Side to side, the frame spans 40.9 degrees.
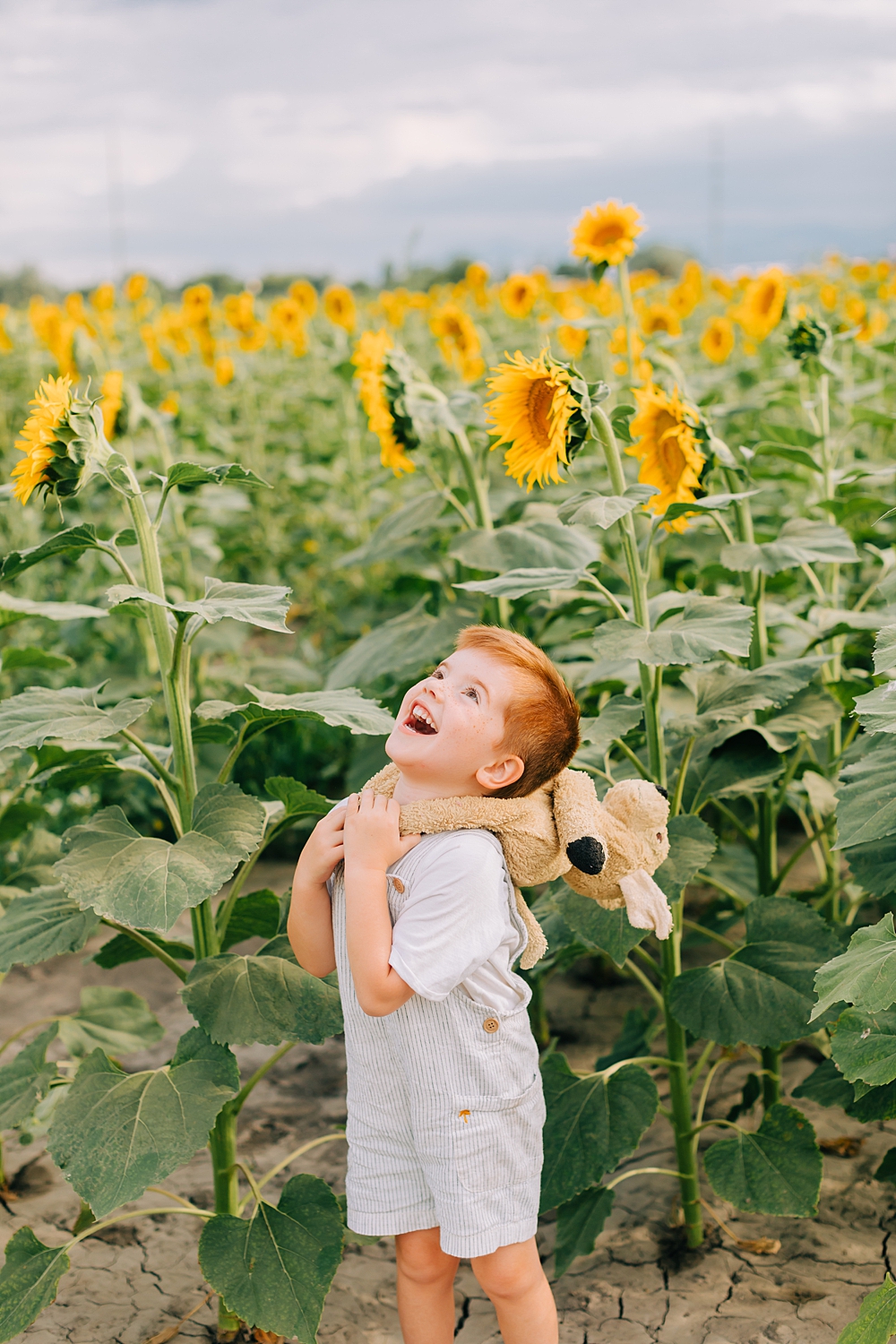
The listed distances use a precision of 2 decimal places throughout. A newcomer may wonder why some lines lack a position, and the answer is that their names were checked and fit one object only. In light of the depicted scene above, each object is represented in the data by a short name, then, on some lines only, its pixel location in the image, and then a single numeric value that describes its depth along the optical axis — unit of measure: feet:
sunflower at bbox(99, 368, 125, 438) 10.65
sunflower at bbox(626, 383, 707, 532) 6.86
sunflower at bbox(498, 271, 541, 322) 17.43
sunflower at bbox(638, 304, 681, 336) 15.60
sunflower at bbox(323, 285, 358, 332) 20.77
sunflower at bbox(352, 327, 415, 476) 8.70
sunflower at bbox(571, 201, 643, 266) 9.58
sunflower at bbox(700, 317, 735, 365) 15.31
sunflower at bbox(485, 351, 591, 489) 5.92
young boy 4.39
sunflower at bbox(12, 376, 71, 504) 5.42
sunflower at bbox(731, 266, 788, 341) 11.75
